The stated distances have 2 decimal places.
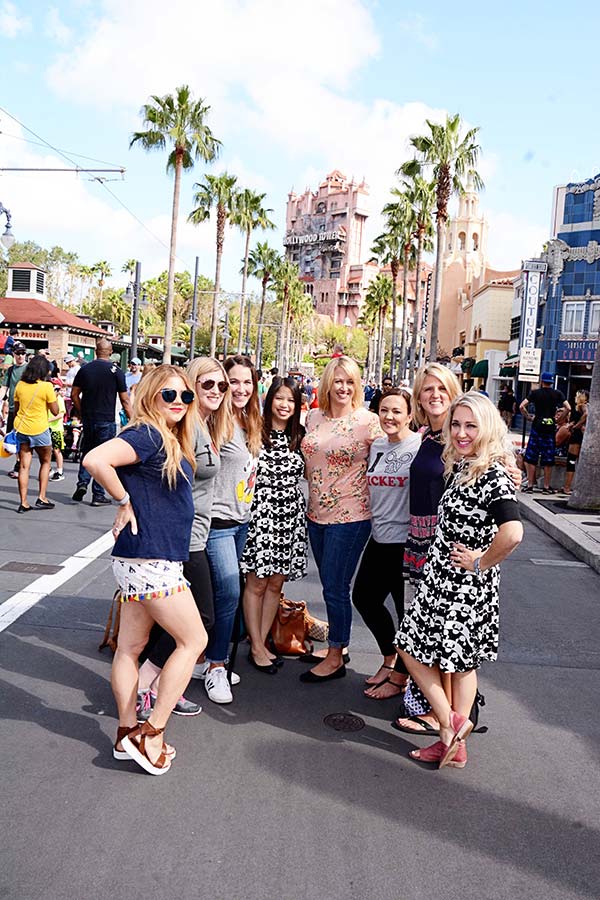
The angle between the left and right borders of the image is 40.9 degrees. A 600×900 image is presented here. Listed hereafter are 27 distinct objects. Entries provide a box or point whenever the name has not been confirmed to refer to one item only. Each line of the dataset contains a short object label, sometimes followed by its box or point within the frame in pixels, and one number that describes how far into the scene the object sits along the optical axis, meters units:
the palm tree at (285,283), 81.62
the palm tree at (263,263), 71.56
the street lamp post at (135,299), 30.63
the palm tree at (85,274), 90.50
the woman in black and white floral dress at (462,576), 3.60
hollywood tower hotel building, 155.38
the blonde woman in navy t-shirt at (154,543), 3.41
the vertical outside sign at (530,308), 34.44
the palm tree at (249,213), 49.56
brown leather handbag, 5.22
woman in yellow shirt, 9.46
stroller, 14.59
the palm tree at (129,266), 80.00
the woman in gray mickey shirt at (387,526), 4.52
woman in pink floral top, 4.65
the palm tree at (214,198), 44.72
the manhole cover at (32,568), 6.91
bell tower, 76.19
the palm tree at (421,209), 41.00
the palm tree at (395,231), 45.41
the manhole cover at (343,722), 4.20
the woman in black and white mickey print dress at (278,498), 4.77
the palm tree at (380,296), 73.81
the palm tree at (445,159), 31.39
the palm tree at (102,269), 86.25
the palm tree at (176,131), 31.98
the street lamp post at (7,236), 21.00
